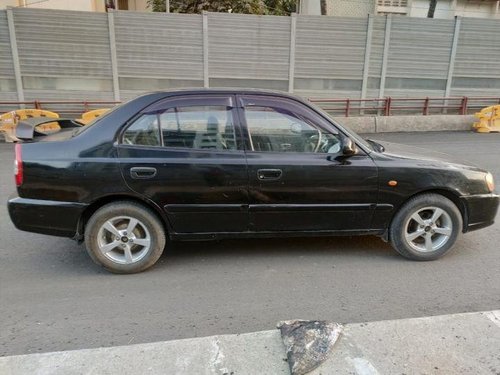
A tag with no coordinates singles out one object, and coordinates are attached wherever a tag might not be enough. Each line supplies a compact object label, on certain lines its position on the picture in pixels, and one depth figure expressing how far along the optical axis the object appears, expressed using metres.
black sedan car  3.46
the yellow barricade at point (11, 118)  10.44
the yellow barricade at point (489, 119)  12.52
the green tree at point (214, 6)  16.00
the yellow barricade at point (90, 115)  10.73
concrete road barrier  12.84
